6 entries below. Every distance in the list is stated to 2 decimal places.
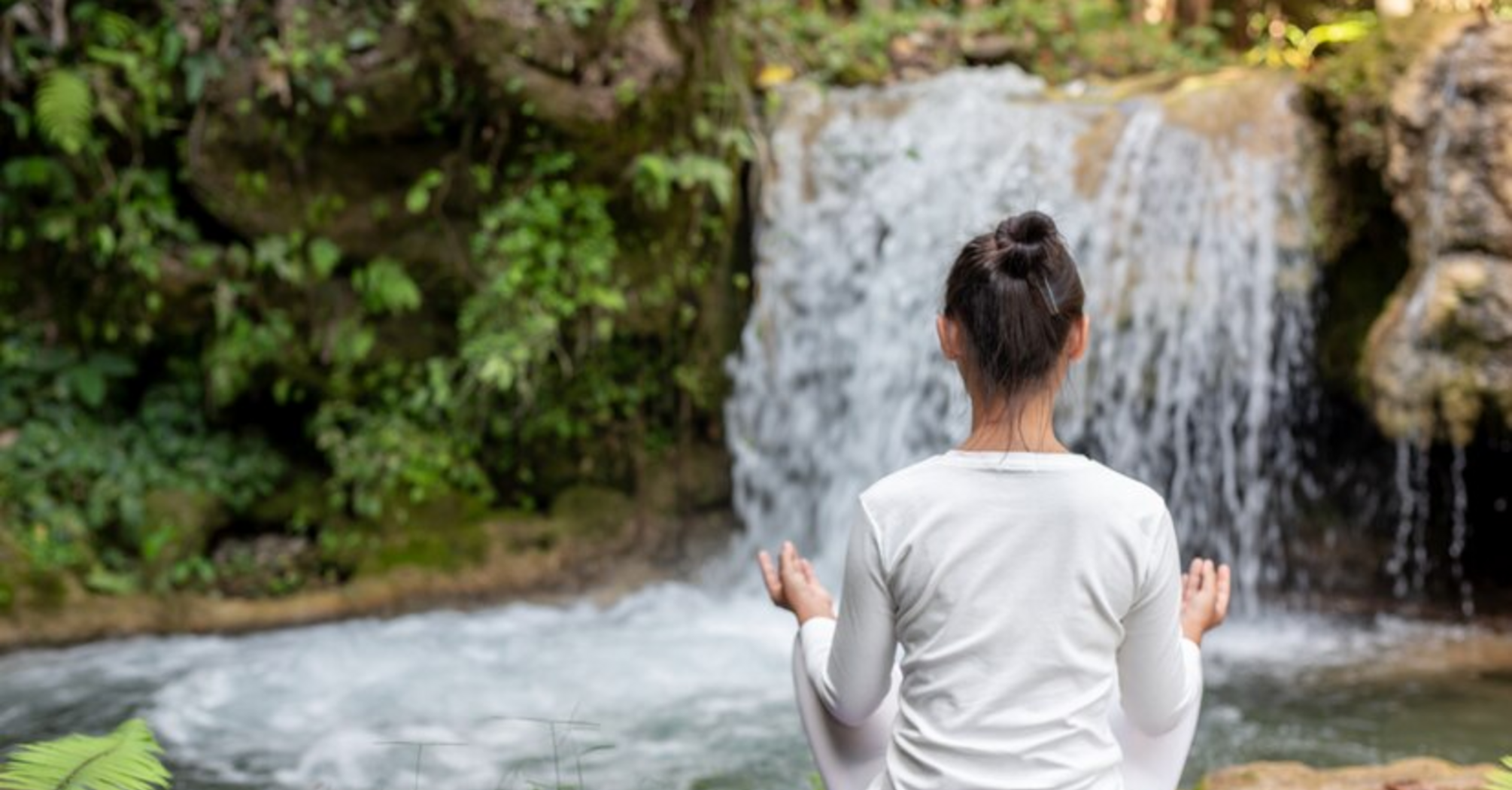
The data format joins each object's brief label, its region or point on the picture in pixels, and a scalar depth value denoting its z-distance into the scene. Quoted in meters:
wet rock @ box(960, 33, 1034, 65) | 11.85
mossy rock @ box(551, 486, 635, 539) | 8.26
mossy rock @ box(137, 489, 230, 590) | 7.22
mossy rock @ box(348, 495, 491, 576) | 7.70
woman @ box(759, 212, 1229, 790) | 2.17
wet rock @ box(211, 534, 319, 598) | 7.45
